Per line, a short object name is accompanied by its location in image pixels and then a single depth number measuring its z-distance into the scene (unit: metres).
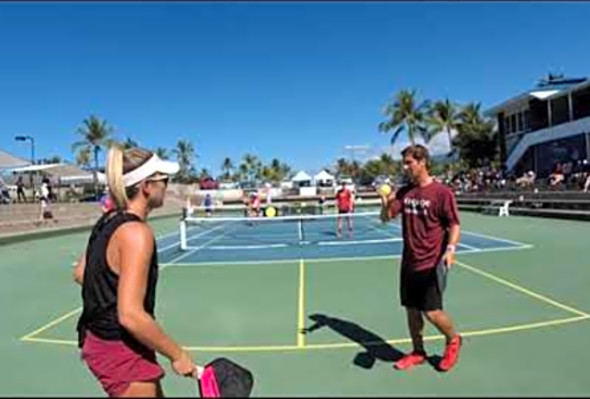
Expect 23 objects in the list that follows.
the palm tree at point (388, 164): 104.80
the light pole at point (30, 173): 43.08
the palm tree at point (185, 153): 114.06
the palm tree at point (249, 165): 129.25
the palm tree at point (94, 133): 85.12
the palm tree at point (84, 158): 87.38
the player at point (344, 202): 22.52
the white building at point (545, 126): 39.78
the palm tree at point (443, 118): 69.56
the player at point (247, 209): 31.33
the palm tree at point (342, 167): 126.44
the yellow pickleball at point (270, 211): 30.50
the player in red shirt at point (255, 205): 29.77
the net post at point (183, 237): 19.23
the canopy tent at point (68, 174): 44.40
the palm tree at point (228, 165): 134.88
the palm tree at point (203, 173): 116.93
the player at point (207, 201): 35.78
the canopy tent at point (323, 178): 71.38
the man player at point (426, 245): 5.91
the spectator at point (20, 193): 37.03
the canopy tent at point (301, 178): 73.94
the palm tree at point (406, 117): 70.06
